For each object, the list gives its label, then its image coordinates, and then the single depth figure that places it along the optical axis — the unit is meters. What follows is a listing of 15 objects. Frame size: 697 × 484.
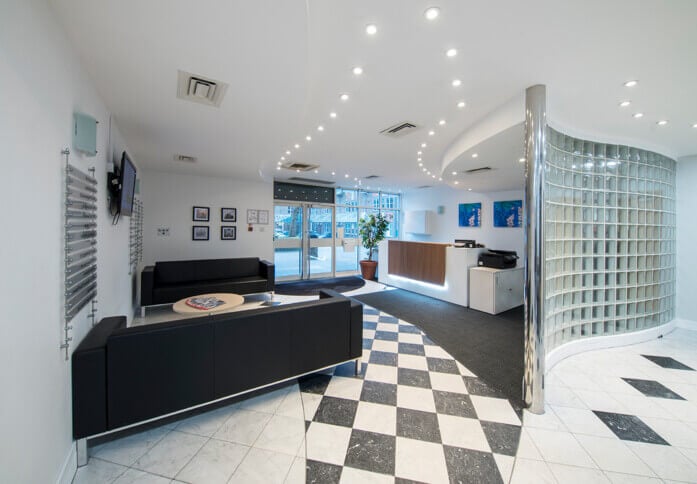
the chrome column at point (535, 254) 2.34
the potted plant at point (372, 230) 8.55
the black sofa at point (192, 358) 1.81
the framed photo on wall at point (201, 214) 6.15
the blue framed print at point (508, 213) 6.88
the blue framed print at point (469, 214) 7.76
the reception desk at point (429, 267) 5.53
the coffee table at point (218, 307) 3.29
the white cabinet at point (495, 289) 4.99
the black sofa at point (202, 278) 4.73
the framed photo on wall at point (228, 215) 6.48
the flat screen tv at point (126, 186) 2.70
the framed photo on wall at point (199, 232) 6.16
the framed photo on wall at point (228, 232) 6.50
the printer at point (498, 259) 5.18
